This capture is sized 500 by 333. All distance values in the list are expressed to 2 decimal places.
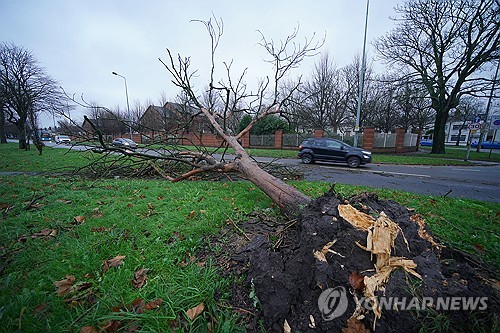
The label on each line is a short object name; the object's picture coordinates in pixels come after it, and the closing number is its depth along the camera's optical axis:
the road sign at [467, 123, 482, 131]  12.89
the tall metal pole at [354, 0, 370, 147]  12.61
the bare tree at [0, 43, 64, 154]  18.09
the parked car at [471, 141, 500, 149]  38.37
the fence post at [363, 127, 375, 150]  18.05
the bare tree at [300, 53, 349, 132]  28.25
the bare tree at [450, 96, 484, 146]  28.06
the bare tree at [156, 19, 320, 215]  2.64
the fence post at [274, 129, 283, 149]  22.95
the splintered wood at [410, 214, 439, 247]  1.60
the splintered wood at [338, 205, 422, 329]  1.20
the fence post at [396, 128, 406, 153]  18.97
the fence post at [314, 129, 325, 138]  20.94
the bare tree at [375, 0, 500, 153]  13.88
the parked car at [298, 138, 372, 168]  9.94
